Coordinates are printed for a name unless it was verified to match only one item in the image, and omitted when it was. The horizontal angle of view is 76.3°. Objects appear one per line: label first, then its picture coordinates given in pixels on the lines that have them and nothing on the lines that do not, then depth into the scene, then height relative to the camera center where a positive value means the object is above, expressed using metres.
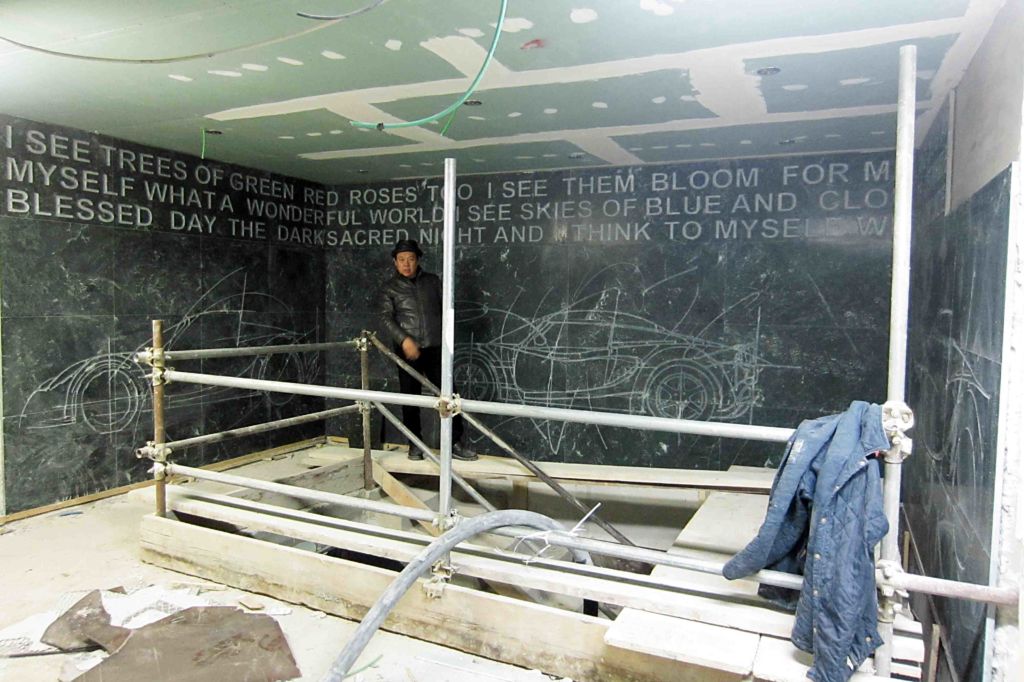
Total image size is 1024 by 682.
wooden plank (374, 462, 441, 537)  4.12 -1.14
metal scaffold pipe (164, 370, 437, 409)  2.32 -0.31
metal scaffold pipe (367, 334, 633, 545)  3.55 -0.86
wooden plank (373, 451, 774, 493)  3.63 -0.97
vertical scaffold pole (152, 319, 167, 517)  2.88 -0.41
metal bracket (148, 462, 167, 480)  2.94 -0.74
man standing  4.52 +0.00
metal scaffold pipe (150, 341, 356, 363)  2.84 -0.20
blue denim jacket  1.60 -0.55
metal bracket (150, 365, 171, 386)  2.89 -0.31
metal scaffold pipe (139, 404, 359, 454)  2.94 -0.59
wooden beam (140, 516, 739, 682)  2.05 -1.06
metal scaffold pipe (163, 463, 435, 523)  2.41 -0.74
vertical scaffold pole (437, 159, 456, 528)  2.18 -0.07
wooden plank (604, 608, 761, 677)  1.77 -0.93
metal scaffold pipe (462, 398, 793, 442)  1.79 -0.32
